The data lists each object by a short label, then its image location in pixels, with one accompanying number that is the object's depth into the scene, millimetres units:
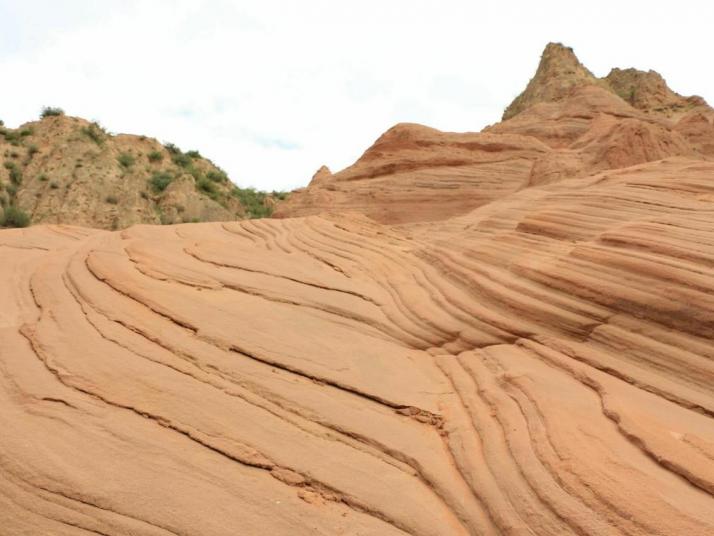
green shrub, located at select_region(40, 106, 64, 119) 36344
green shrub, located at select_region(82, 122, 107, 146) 34781
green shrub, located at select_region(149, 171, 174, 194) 33469
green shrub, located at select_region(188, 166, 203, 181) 36947
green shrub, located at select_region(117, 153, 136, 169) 34062
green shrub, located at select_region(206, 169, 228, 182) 38594
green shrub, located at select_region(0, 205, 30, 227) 26820
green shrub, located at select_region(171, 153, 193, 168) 38147
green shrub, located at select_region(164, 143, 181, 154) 39031
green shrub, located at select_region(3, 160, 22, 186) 31156
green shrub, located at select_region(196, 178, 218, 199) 36031
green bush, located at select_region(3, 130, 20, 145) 33531
